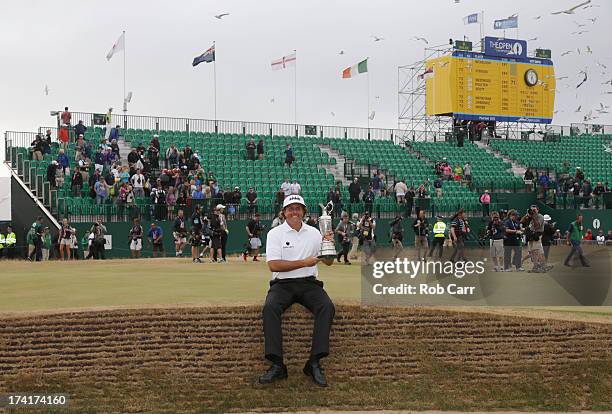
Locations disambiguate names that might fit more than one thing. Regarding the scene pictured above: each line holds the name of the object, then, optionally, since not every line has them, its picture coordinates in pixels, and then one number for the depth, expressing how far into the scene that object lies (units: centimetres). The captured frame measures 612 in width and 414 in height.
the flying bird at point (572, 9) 3125
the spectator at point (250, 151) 4034
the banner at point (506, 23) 5100
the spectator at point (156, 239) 3069
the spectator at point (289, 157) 4041
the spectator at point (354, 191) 3634
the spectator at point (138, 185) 3262
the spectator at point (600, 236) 3697
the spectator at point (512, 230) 2183
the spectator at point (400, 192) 3800
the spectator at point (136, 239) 2966
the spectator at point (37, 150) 3391
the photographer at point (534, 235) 1923
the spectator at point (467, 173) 4376
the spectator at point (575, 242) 1760
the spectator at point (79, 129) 3709
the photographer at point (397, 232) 2616
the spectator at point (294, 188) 3462
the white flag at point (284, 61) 4744
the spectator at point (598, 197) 4116
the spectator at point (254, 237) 2605
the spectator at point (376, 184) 3844
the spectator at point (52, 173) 3156
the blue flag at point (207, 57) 4497
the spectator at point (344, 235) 2542
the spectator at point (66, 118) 3738
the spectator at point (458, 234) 1418
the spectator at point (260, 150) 4044
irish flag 4919
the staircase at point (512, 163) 4734
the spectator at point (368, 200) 3634
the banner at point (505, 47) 5006
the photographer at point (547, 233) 2362
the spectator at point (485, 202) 3944
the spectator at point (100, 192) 3147
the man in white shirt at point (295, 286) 1122
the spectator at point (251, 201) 3397
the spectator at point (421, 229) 2520
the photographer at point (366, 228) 2598
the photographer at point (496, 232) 2072
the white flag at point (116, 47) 4319
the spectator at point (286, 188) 3459
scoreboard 4916
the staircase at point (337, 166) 4131
